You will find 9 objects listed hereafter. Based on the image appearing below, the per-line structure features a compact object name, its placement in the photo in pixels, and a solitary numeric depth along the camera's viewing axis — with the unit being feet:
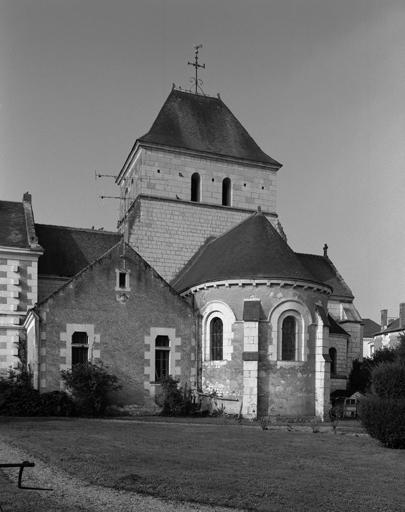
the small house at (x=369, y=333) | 267.80
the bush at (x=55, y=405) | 75.34
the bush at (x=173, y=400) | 82.69
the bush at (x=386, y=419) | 52.47
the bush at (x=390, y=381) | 54.60
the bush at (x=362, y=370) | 111.60
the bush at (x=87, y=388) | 77.71
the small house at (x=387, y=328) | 217.97
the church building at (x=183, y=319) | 80.84
